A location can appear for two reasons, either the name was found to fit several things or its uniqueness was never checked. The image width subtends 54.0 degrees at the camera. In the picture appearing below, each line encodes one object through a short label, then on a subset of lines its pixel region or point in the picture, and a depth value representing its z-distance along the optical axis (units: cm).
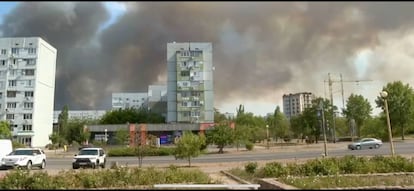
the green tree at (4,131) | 7350
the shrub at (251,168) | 1842
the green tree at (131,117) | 11431
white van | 3267
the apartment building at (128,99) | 16438
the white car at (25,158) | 2909
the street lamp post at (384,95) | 2338
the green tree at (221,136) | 5600
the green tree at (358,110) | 8675
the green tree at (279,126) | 9969
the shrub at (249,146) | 6093
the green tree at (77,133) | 9218
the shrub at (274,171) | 1616
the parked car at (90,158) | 3055
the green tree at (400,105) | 7462
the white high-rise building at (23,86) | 9625
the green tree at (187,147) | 3161
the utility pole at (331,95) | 8055
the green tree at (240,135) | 5770
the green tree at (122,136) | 7031
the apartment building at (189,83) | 10225
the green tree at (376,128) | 7496
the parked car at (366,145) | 5193
